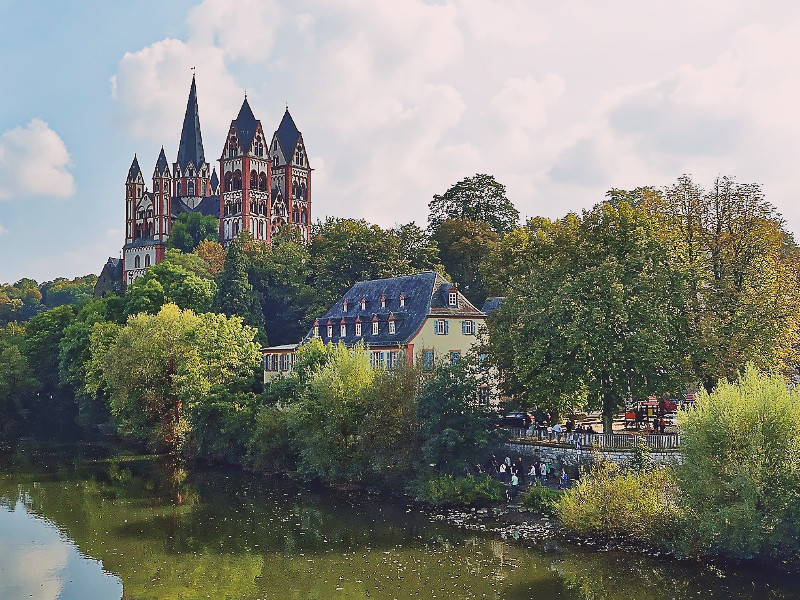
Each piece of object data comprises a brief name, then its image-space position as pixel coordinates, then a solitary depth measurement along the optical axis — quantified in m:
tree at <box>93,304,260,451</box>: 57.16
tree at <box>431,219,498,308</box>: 83.62
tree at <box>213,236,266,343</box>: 78.94
